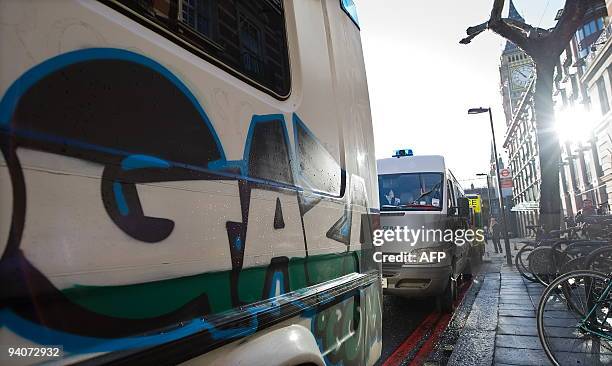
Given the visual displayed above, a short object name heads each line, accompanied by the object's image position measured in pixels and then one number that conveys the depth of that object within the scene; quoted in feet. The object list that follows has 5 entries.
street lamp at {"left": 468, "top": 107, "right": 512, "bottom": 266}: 43.86
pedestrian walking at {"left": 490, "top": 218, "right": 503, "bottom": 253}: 62.58
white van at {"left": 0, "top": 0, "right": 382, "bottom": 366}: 2.72
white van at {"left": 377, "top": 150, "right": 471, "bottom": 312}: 20.34
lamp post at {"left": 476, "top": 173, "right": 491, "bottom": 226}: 110.38
